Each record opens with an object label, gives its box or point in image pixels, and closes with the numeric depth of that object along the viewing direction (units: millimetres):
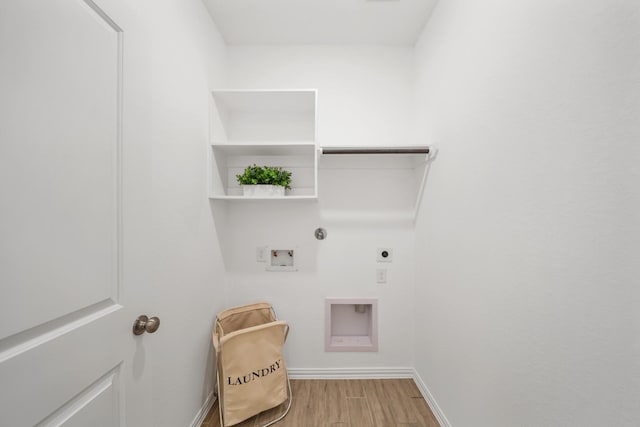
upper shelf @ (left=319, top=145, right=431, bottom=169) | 1963
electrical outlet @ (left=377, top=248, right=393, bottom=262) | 1991
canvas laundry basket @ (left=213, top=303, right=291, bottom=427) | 1459
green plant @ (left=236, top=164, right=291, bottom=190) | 1715
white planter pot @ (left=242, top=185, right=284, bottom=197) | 1713
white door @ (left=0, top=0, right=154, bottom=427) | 554
